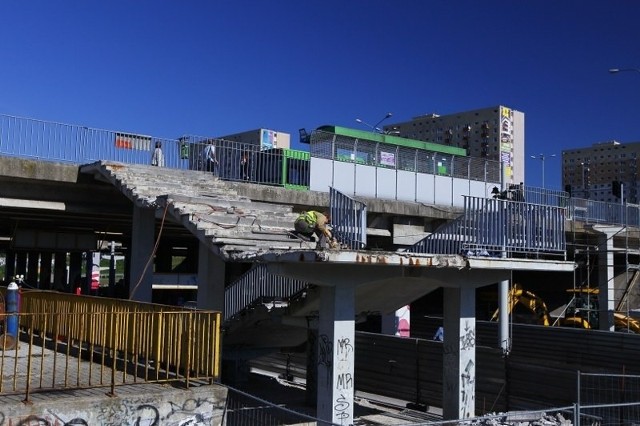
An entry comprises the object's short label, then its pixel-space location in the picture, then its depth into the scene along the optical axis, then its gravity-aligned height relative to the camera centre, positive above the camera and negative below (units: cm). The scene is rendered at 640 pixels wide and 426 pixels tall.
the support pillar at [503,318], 2122 -145
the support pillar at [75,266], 4344 -29
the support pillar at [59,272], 4582 -74
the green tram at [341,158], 2327 +406
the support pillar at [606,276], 3069 -11
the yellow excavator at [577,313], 3050 -193
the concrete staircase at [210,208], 1543 +151
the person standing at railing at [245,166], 2314 +334
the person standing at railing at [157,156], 2215 +346
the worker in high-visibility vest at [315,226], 1348 +89
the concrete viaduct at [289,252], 1314 +29
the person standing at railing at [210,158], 2283 +355
